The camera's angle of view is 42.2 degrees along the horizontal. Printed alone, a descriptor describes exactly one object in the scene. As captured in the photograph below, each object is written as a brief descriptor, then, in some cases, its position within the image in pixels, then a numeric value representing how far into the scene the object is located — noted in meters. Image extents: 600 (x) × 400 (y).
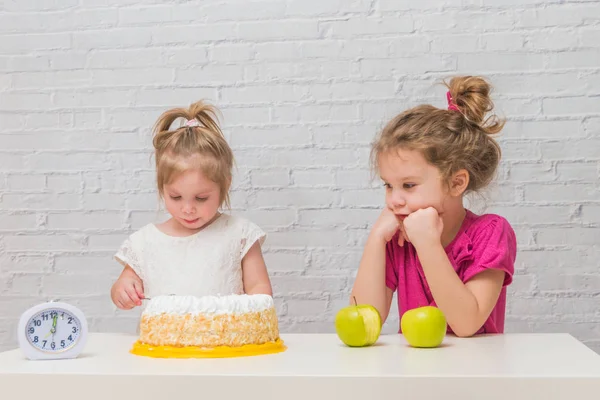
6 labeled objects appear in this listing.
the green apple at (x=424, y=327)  1.53
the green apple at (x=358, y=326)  1.56
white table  1.19
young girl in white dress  2.22
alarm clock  1.46
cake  1.48
